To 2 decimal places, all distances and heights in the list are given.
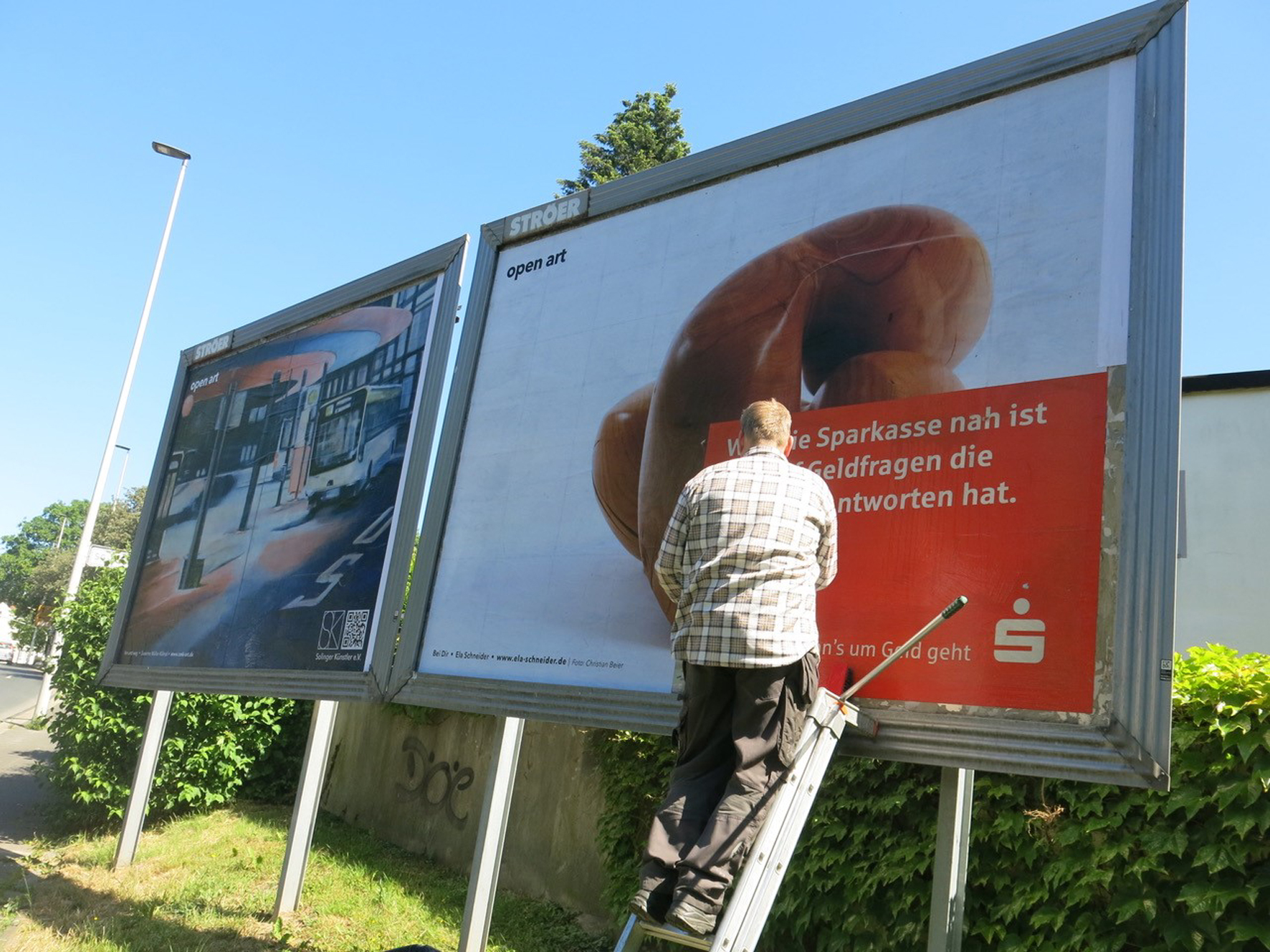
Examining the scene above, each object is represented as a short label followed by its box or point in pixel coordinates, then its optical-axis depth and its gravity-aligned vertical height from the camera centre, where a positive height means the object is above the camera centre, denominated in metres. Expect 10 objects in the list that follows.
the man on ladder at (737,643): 3.18 +0.27
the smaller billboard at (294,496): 6.62 +1.15
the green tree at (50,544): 49.97 +5.26
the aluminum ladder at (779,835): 2.97 -0.28
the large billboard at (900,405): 3.57 +1.37
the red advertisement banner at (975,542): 3.57 +0.77
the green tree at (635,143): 23.16 +12.10
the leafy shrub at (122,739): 10.03 -0.85
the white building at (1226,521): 10.11 +2.65
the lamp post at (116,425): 21.36 +4.31
